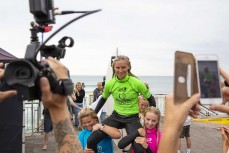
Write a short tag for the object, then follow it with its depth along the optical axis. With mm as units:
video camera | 1506
